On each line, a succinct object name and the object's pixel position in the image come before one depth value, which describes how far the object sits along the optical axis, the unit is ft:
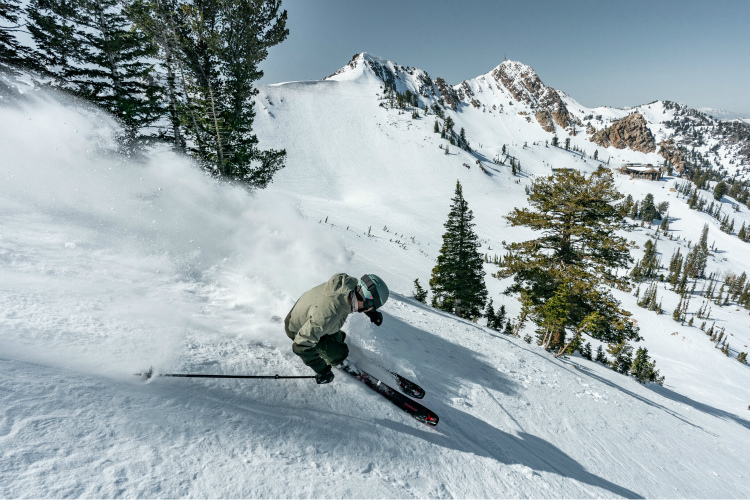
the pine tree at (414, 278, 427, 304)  88.07
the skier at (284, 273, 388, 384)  12.46
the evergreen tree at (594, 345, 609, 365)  167.51
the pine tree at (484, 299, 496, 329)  122.83
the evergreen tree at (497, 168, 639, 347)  46.91
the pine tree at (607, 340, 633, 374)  173.55
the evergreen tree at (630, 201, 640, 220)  544.62
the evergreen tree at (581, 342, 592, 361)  149.16
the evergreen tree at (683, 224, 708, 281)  417.49
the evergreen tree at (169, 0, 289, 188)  46.26
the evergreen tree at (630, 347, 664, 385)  144.56
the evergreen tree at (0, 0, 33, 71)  49.85
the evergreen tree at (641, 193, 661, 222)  548.72
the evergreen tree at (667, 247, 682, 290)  397.33
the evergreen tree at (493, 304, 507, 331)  122.01
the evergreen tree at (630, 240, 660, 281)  400.26
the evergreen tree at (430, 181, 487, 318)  84.02
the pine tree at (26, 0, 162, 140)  48.24
